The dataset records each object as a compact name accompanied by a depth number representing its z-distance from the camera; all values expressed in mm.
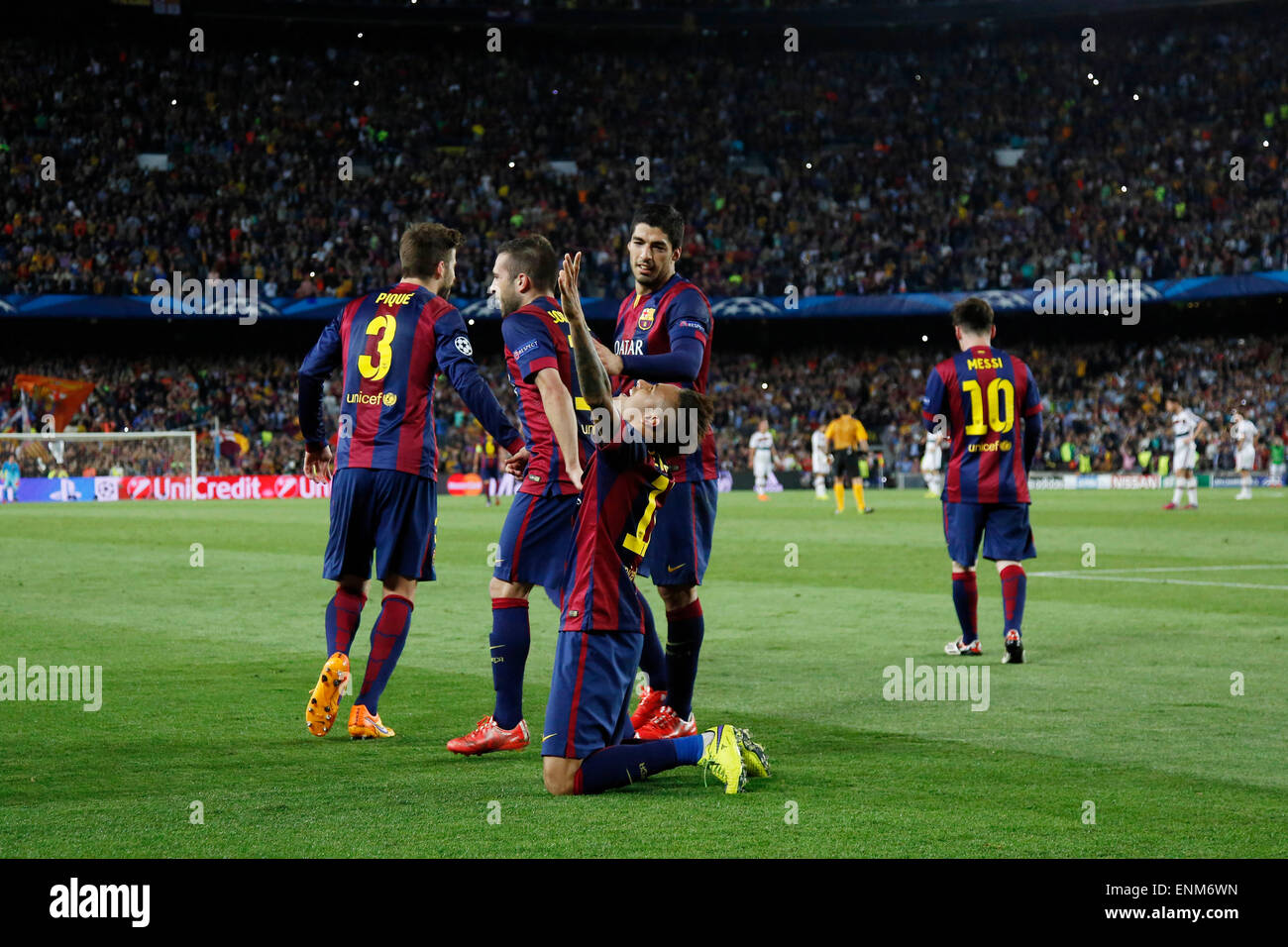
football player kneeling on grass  5477
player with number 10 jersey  9727
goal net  38844
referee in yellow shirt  29312
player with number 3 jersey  6965
